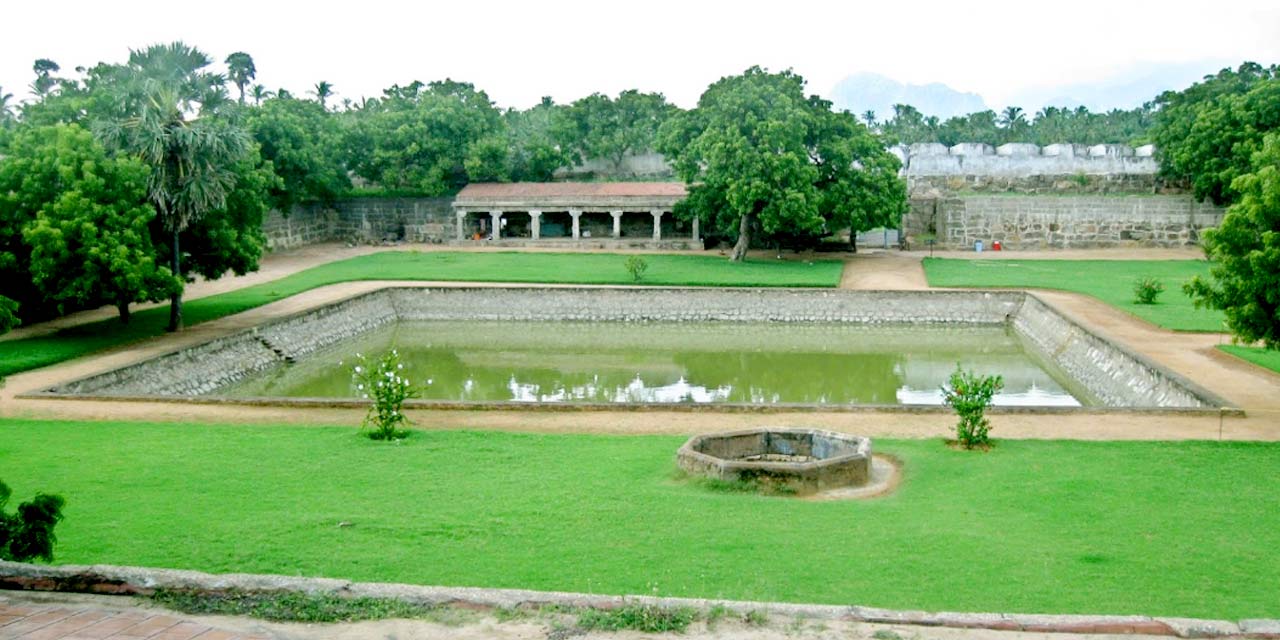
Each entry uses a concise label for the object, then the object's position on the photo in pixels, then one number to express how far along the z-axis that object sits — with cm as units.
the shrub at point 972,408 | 1384
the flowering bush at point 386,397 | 1454
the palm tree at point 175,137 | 2308
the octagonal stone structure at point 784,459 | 1208
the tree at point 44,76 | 4744
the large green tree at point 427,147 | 4828
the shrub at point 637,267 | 3391
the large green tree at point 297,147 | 4119
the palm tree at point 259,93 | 5956
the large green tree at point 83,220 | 2123
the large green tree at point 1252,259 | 1550
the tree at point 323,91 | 6500
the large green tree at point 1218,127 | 3844
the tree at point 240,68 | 5778
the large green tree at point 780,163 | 3638
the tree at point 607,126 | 5562
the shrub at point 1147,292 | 2819
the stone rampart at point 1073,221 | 4300
